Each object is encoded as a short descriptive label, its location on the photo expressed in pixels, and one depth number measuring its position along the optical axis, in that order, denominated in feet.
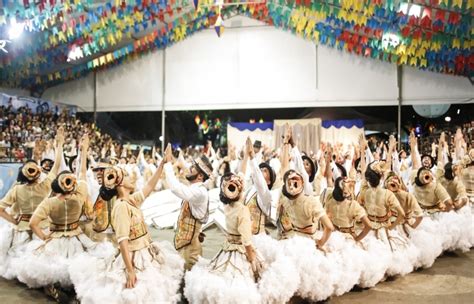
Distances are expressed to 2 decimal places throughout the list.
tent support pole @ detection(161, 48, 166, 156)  51.67
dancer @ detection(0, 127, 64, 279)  15.12
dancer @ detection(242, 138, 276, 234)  14.07
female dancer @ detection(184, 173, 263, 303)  10.93
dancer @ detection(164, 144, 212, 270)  13.38
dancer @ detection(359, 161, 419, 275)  15.31
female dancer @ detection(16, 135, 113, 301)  13.13
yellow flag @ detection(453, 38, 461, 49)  33.47
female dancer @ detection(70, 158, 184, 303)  10.69
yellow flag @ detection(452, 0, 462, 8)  24.96
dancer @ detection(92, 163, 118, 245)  17.12
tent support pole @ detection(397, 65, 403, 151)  46.80
